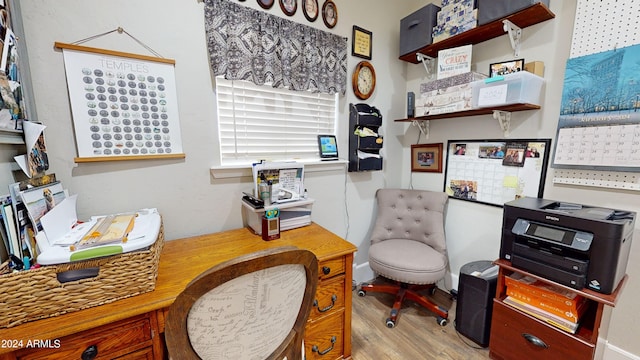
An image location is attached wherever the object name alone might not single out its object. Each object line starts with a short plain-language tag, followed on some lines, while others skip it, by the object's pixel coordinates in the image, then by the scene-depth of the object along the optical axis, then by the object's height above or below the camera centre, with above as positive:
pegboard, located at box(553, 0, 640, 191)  1.24 +0.61
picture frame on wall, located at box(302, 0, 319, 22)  1.70 +0.98
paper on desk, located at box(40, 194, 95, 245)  0.88 -0.30
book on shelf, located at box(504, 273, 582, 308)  1.21 -0.75
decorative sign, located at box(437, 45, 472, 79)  1.73 +0.63
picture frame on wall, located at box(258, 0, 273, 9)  1.54 +0.92
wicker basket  0.72 -0.45
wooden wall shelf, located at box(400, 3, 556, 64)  1.43 +0.79
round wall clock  2.00 +0.57
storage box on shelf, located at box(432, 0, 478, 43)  1.64 +0.91
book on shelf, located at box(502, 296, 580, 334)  1.20 -0.88
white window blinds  1.55 +0.20
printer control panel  1.11 -0.43
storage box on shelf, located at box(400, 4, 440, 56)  1.86 +0.96
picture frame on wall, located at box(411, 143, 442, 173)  2.17 -0.09
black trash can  1.55 -1.00
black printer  1.07 -0.45
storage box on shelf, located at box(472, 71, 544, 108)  1.43 +0.35
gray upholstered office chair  1.73 -0.80
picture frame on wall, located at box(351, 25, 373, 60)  1.96 +0.87
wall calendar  1.25 +0.19
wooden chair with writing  0.61 -0.44
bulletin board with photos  1.62 -0.16
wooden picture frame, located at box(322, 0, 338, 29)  1.79 +1.00
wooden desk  0.74 -0.55
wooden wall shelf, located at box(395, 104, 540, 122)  1.51 +0.25
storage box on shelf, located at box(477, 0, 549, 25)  1.39 +0.84
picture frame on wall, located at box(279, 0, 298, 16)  1.62 +0.95
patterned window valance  1.40 +0.64
